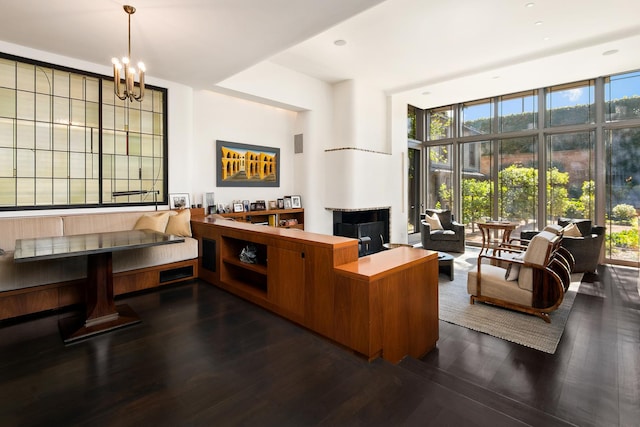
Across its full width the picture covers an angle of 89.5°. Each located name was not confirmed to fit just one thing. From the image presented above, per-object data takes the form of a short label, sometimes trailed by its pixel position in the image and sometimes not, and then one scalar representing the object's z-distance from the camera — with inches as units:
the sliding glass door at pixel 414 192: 337.4
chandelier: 113.3
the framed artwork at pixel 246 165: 220.2
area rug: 120.8
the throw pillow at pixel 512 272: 147.3
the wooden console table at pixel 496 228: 249.9
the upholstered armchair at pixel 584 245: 205.8
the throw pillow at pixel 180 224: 173.8
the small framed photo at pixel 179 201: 189.2
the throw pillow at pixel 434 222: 286.7
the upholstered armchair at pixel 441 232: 271.3
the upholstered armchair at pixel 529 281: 135.5
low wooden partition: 90.7
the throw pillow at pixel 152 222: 164.1
